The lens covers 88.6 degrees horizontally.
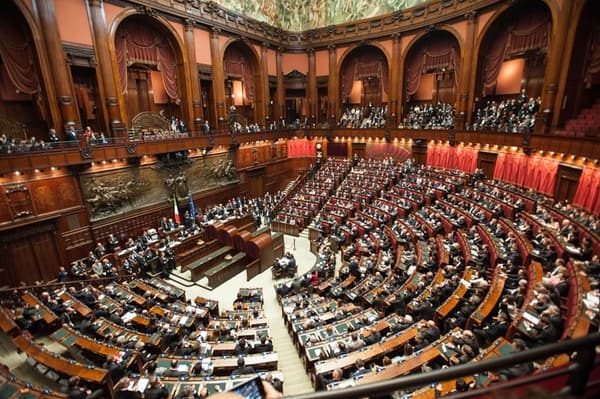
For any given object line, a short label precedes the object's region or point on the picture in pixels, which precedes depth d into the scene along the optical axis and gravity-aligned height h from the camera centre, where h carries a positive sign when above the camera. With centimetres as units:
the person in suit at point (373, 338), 640 -438
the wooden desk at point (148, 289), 936 -509
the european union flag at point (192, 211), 1526 -419
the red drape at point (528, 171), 1166 -211
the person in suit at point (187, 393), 505 -435
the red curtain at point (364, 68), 2164 +376
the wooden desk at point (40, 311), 775 -464
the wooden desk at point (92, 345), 631 -455
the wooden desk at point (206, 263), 1173 -529
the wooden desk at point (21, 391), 473 -400
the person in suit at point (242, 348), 660 -472
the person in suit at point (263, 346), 667 -471
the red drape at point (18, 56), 1114 +258
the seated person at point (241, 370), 576 -453
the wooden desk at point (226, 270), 1137 -546
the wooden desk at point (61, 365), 570 -448
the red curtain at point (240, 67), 1961 +364
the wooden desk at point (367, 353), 573 -435
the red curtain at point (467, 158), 1555 -193
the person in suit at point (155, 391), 504 -430
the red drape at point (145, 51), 1436 +361
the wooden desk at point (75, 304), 802 -468
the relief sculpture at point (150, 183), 1241 -265
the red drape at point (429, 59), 1819 +370
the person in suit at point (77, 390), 502 -440
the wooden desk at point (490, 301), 616 -376
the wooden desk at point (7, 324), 702 -443
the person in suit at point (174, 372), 567 -447
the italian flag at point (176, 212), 1428 -398
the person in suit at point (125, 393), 505 -430
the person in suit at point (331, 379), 534 -439
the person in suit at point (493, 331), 574 -387
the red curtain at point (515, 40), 1373 +365
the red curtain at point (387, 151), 1964 -192
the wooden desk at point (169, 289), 968 -518
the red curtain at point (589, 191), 945 -227
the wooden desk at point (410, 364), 516 -412
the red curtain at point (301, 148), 2288 -185
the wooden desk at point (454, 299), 670 -396
